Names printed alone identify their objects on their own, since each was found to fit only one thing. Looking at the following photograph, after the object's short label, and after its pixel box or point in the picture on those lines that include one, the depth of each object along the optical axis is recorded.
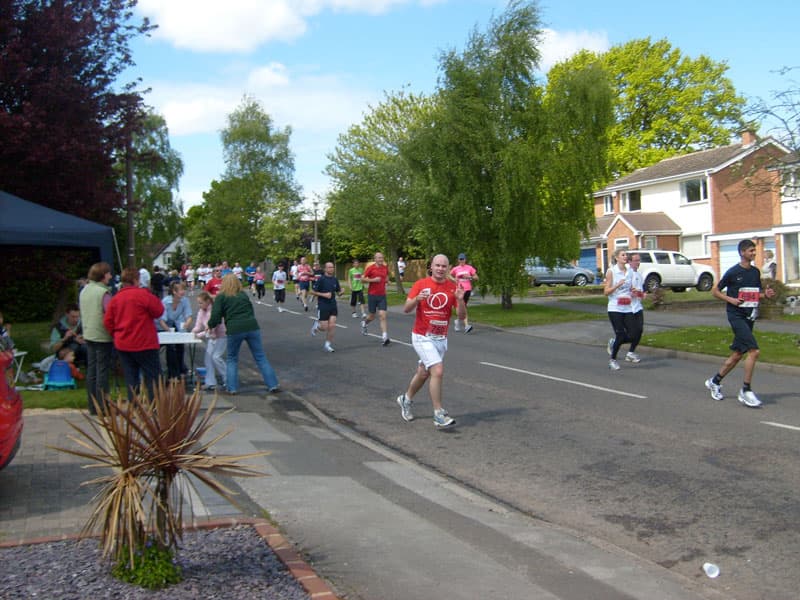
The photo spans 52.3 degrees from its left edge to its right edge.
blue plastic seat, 11.59
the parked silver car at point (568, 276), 45.16
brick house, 42.09
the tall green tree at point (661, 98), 56.84
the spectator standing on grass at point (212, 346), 11.88
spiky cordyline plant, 4.04
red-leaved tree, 13.22
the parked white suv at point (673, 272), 37.19
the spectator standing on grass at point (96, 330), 9.35
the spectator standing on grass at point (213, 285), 17.61
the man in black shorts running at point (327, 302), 16.64
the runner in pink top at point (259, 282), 36.34
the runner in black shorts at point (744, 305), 10.26
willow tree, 24.88
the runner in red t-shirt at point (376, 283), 18.47
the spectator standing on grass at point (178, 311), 12.89
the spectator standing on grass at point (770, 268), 29.61
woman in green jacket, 11.35
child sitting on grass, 11.97
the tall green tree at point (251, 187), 73.06
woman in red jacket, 8.90
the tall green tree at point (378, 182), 38.94
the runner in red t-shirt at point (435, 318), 9.07
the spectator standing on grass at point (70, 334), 12.41
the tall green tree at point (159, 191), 57.66
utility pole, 16.98
